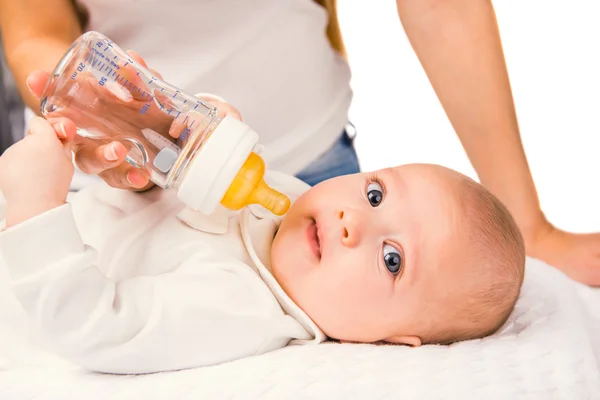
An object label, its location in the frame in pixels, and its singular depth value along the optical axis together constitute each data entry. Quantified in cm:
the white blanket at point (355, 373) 79
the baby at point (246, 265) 80
